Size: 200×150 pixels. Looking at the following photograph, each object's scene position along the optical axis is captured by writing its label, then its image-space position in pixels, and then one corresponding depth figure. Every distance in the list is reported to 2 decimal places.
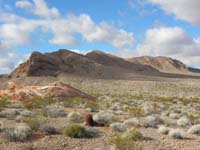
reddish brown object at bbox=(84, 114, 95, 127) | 12.71
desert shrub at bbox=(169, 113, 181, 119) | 16.34
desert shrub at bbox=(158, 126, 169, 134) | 11.50
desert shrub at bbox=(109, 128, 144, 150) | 8.75
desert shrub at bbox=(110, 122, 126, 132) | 11.49
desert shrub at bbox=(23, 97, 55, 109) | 19.08
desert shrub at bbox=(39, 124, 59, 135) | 10.84
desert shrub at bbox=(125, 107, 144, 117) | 16.34
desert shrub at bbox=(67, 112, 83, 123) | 13.67
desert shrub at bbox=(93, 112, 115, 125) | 13.14
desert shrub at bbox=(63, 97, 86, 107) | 21.89
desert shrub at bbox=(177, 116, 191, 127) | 13.63
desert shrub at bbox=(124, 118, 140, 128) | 12.72
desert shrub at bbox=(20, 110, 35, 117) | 14.14
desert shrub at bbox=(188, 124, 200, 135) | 11.77
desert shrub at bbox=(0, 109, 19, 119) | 14.24
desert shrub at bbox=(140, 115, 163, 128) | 13.07
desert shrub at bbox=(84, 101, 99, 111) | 19.79
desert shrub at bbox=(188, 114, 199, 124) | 14.40
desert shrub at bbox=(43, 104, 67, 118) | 15.01
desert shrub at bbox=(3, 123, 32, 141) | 9.87
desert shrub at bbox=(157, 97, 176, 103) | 29.18
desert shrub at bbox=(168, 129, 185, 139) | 10.78
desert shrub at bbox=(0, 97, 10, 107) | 19.45
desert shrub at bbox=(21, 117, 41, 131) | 10.85
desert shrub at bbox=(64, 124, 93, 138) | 10.46
